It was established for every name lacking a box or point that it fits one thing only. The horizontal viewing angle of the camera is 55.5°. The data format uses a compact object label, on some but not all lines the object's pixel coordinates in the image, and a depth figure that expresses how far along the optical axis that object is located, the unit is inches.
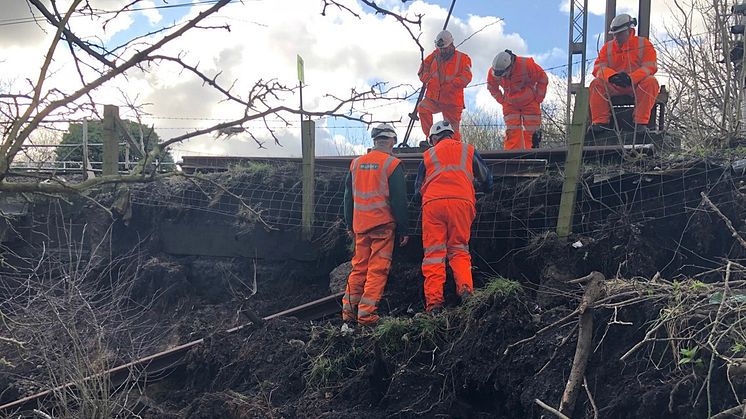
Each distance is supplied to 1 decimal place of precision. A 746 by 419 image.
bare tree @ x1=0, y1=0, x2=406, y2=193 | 136.0
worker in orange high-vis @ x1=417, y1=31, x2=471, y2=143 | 380.5
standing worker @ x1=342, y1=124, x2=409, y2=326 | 275.1
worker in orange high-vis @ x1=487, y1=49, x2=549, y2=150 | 371.9
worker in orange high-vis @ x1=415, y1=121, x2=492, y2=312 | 260.1
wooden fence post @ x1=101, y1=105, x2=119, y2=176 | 353.4
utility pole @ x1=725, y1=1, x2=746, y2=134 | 298.9
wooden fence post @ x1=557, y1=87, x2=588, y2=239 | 269.4
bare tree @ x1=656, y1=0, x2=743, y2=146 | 280.7
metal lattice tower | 434.0
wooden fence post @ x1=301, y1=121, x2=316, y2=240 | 335.3
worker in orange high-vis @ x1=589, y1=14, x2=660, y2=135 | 341.7
